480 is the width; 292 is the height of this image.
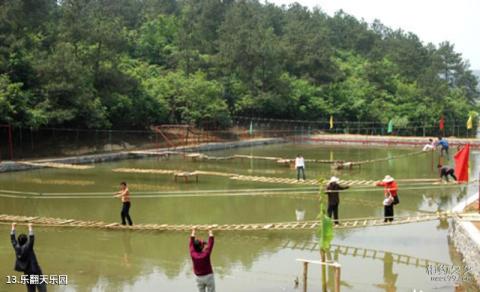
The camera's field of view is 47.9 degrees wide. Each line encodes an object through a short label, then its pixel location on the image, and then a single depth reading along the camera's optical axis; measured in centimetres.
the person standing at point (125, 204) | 1450
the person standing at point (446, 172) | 2094
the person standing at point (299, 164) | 2408
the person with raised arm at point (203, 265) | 852
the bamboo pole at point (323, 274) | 871
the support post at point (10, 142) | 2892
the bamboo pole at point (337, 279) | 809
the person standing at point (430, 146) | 2884
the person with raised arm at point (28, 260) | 888
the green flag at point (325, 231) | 889
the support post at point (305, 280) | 910
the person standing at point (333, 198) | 1427
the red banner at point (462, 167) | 1526
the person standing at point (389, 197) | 1398
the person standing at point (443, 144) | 2736
